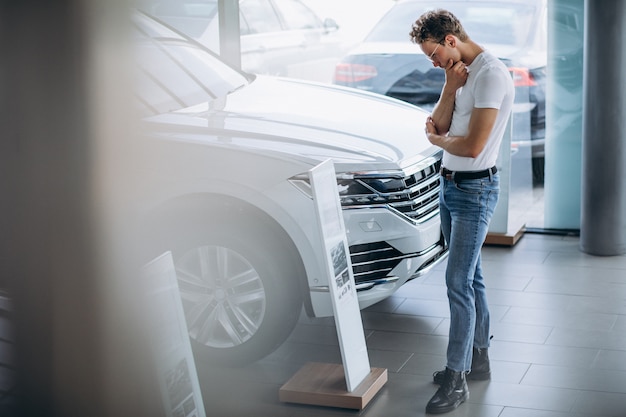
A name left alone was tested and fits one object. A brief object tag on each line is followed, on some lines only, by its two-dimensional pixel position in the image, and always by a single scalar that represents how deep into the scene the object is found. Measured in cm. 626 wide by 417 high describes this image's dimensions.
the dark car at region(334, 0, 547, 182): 637
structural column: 571
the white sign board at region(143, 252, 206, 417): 251
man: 334
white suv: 393
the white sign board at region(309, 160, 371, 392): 347
